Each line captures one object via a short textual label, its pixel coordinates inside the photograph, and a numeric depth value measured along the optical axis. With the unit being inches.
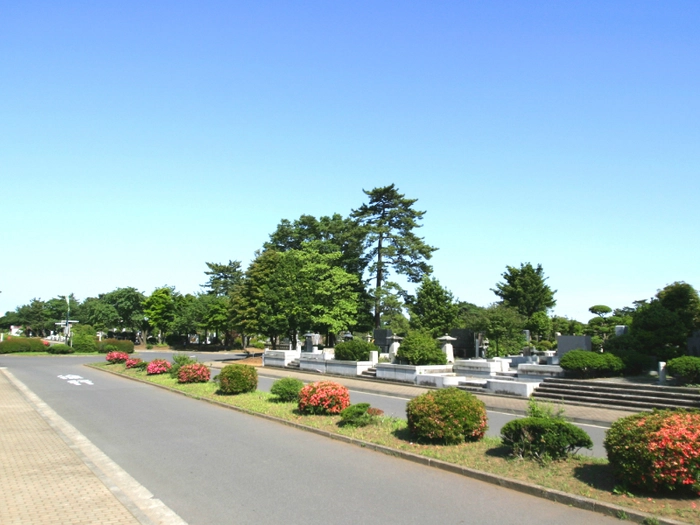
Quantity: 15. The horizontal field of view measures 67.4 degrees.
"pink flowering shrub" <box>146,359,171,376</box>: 1067.3
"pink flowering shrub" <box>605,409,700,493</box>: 255.8
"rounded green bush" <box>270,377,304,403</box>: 652.1
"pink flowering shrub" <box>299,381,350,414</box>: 546.2
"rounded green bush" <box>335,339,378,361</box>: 1161.4
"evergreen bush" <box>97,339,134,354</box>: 2187.7
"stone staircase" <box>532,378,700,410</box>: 621.9
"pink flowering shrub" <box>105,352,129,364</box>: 1410.2
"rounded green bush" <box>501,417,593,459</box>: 331.9
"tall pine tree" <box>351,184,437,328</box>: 1769.2
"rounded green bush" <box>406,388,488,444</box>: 394.0
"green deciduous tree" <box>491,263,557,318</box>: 2481.5
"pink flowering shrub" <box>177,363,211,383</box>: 901.2
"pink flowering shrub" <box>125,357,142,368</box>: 1251.2
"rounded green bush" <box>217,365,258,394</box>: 737.6
